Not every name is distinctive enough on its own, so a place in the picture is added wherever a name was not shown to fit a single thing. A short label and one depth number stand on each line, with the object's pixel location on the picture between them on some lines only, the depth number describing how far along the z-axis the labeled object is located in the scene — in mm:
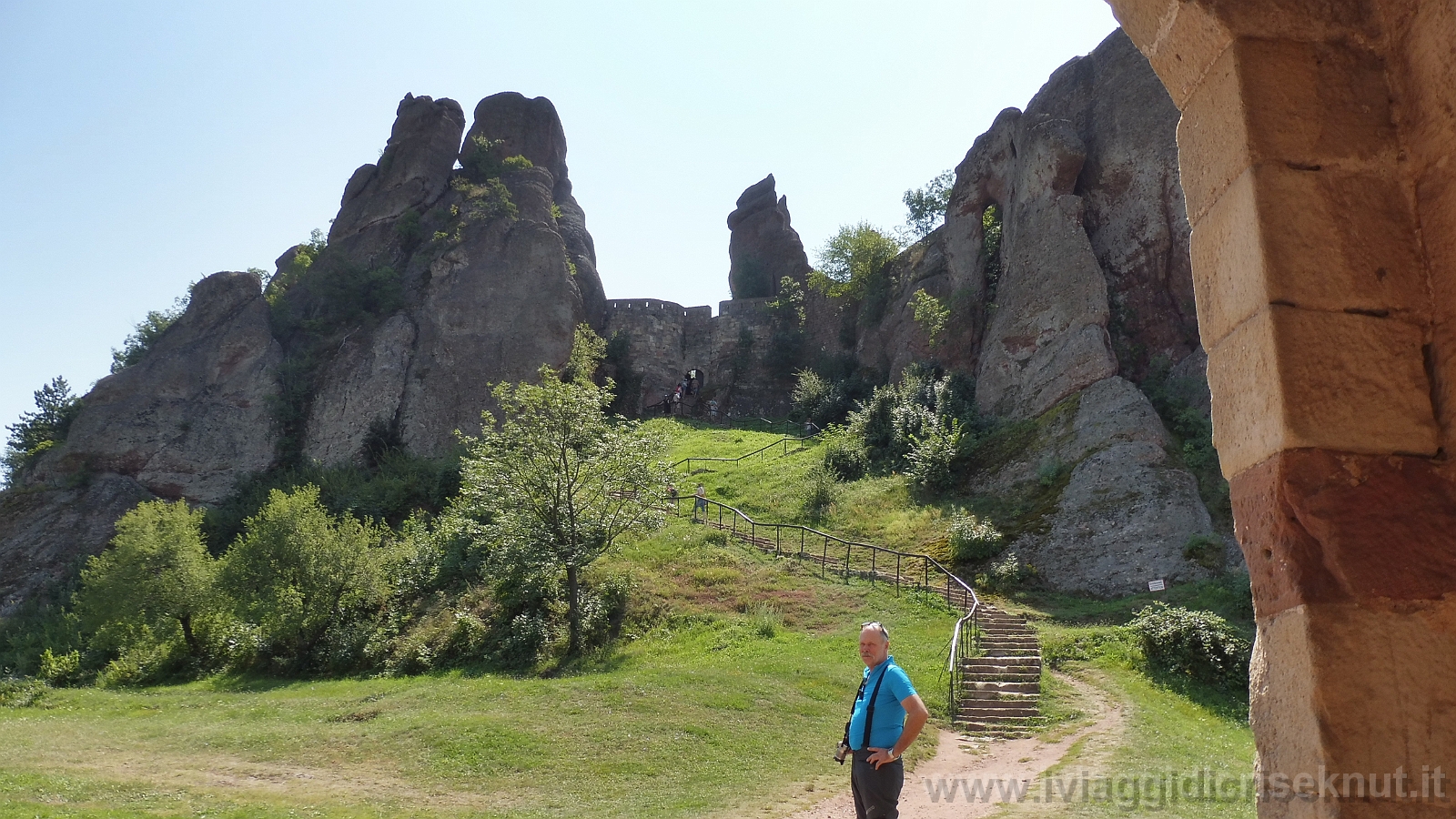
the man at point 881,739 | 4812
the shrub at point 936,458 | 25938
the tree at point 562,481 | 18984
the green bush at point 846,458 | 29062
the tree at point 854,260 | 41812
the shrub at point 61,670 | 21938
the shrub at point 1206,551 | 18062
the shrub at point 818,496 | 26094
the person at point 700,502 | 27656
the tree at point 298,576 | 20578
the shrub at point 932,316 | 32875
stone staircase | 12552
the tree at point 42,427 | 37312
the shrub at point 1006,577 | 19828
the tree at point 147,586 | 21516
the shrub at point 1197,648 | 13836
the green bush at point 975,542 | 21203
